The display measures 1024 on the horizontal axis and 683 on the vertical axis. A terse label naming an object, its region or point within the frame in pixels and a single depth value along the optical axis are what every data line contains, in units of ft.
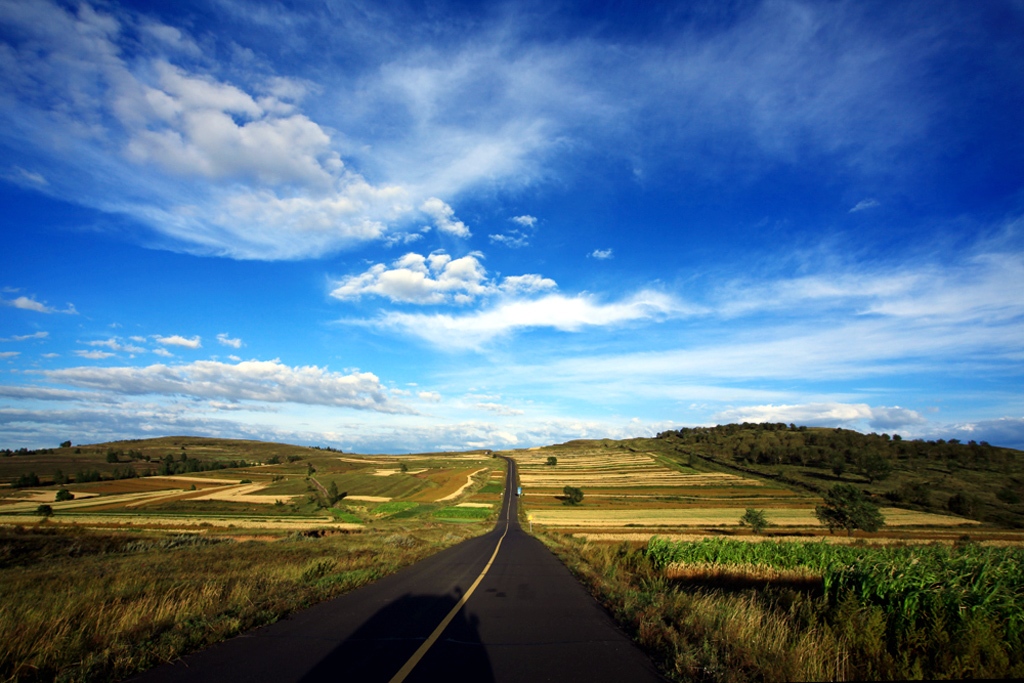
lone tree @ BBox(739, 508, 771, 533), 177.99
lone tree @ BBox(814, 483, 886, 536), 180.65
